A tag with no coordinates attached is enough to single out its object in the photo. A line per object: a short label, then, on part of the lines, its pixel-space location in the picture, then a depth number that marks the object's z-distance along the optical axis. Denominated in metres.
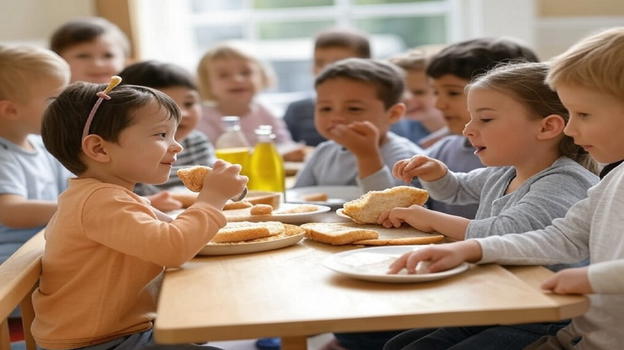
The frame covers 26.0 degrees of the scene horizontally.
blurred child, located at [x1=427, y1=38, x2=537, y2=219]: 2.81
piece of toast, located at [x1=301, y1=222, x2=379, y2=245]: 2.08
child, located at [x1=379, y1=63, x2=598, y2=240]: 2.11
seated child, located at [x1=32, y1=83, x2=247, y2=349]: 2.04
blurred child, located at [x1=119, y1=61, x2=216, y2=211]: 3.11
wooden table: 1.71
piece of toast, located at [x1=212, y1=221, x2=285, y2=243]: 2.08
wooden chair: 2.01
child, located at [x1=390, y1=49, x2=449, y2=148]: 3.99
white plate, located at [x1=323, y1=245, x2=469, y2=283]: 1.83
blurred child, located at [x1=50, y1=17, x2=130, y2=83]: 3.93
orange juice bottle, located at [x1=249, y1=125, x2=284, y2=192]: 2.74
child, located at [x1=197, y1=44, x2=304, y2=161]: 4.55
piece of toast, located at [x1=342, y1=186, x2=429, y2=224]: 2.23
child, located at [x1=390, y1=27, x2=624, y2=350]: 1.91
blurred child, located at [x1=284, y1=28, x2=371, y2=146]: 4.40
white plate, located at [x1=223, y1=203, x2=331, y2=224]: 2.29
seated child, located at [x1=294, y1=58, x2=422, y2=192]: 2.98
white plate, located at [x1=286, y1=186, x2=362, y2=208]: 2.70
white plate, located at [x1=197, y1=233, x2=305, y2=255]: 2.05
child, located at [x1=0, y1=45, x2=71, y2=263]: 2.78
